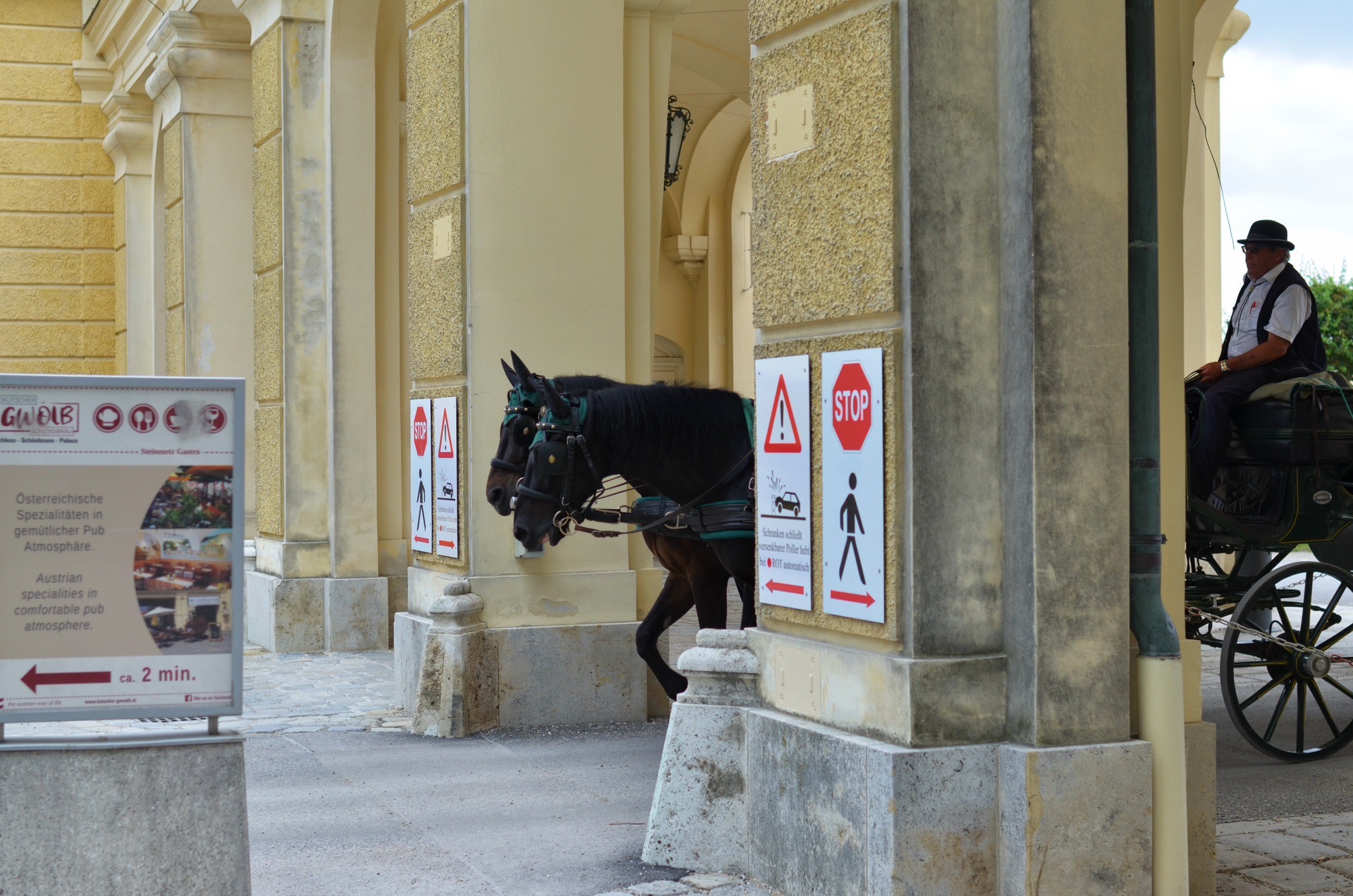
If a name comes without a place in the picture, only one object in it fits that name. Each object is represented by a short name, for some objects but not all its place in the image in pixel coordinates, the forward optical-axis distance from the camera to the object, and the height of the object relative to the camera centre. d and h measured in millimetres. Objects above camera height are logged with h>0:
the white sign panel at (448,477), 7262 -81
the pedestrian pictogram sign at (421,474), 7598 -69
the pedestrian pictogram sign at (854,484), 3887 -74
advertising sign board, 3535 -202
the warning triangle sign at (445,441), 7344 +100
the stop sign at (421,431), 7625 +157
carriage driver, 6320 +464
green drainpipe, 3941 +300
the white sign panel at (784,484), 4227 -80
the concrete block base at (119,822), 3461 -842
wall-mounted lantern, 10289 +2224
